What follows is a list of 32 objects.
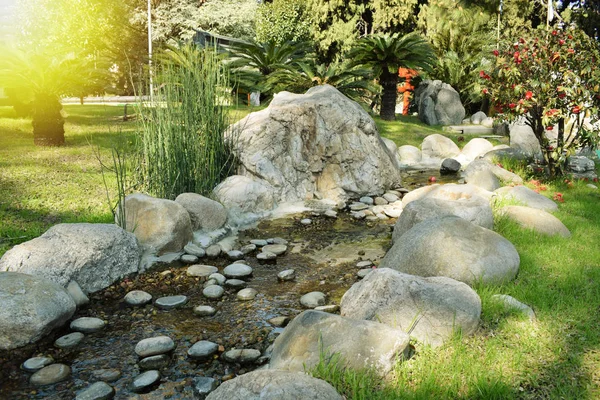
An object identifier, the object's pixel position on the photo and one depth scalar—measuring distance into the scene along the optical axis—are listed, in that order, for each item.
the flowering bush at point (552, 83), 5.71
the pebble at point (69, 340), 2.94
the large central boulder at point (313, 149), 6.33
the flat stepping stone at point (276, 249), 4.51
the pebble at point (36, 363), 2.71
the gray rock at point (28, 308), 2.88
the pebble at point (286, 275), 3.94
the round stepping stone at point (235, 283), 3.78
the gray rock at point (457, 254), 3.35
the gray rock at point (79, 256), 3.51
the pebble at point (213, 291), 3.59
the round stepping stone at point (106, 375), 2.60
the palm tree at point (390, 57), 12.62
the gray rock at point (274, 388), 1.95
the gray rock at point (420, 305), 2.69
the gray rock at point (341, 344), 2.38
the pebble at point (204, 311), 3.33
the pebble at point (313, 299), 3.44
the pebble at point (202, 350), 2.79
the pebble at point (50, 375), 2.58
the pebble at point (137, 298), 3.49
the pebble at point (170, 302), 3.44
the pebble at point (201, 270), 4.00
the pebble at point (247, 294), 3.58
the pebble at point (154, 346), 2.80
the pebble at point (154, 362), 2.70
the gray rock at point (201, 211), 4.95
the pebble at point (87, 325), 3.13
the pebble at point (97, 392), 2.41
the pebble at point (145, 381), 2.50
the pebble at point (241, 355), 2.75
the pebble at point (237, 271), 3.96
